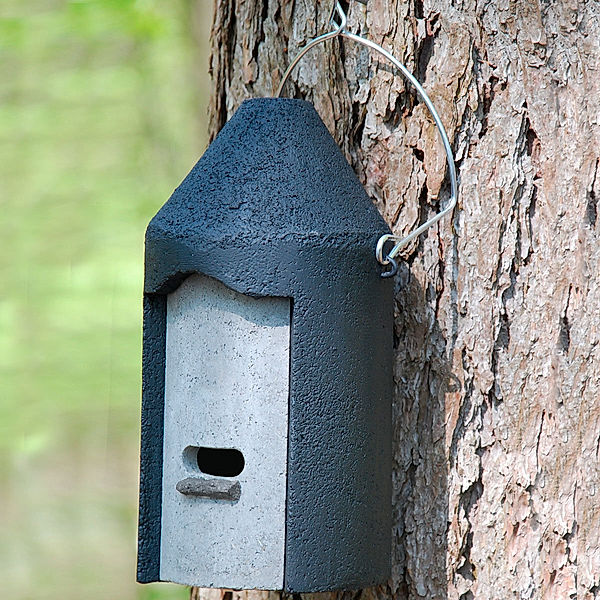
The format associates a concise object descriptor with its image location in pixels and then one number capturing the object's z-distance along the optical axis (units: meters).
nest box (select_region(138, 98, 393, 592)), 2.93
